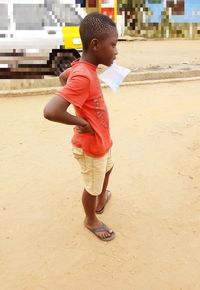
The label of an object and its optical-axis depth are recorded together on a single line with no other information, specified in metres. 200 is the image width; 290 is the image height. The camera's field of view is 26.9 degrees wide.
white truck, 7.01
